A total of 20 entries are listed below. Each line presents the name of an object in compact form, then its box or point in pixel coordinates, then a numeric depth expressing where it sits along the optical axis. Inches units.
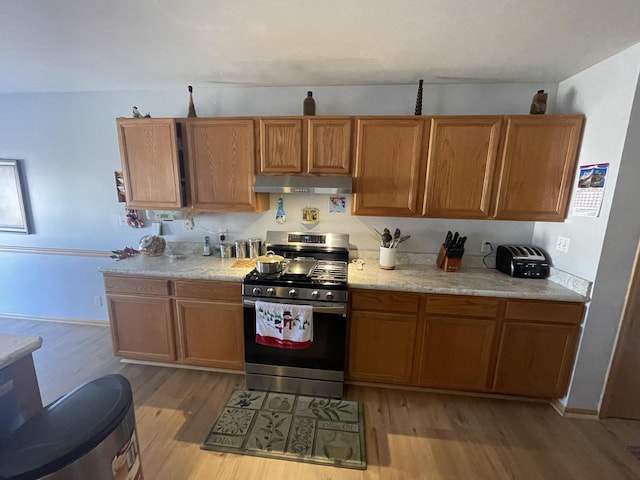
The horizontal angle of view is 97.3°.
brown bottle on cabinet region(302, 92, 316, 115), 89.1
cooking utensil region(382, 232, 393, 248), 93.1
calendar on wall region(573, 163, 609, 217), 72.9
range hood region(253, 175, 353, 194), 85.0
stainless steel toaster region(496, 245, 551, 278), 87.3
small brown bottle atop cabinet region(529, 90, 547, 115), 82.4
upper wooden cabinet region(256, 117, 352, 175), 87.0
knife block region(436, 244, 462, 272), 93.9
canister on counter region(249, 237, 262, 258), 104.6
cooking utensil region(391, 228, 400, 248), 93.4
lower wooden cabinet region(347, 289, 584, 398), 79.0
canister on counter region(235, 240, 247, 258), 104.6
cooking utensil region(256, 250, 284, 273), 84.8
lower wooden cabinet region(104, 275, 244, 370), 88.3
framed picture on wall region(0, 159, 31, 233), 116.0
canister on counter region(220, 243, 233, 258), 104.8
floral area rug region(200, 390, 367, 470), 67.9
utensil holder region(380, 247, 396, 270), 93.3
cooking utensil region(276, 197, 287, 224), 105.0
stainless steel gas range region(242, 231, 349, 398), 80.1
